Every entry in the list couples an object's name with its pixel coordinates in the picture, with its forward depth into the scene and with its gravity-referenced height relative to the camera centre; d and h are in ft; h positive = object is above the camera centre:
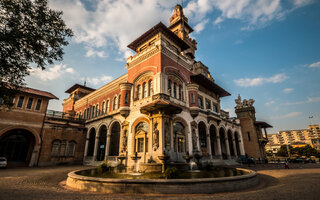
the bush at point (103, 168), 42.05 -3.80
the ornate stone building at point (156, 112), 51.80 +15.78
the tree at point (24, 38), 27.78 +20.81
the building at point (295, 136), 381.85 +43.26
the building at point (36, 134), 70.18 +8.50
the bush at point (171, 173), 31.19 -3.73
